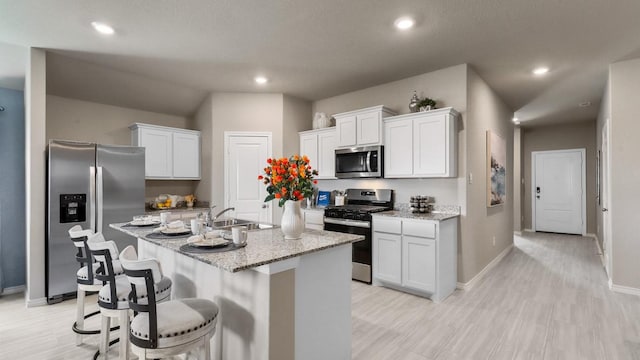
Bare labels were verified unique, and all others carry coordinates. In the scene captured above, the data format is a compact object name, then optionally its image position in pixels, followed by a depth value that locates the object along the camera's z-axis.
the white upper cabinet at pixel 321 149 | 4.79
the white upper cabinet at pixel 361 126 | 4.17
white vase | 2.09
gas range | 3.90
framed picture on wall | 4.57
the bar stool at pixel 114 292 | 1.91
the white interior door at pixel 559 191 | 7.32
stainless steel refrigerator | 3.37
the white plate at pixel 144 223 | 2.78
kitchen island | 1.70
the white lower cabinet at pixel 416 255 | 3.39
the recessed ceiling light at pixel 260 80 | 4.30
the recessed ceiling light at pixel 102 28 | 2.82
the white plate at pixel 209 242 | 1.86
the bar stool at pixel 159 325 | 1.50
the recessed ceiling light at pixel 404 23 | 2.74
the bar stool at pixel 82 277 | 2.37
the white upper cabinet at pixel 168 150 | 4.61
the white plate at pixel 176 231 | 2.28
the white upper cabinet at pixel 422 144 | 3.64
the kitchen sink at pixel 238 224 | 2.78
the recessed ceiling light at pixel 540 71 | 3.95
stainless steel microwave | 4.20
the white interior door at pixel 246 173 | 4.93
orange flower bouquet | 2.03
